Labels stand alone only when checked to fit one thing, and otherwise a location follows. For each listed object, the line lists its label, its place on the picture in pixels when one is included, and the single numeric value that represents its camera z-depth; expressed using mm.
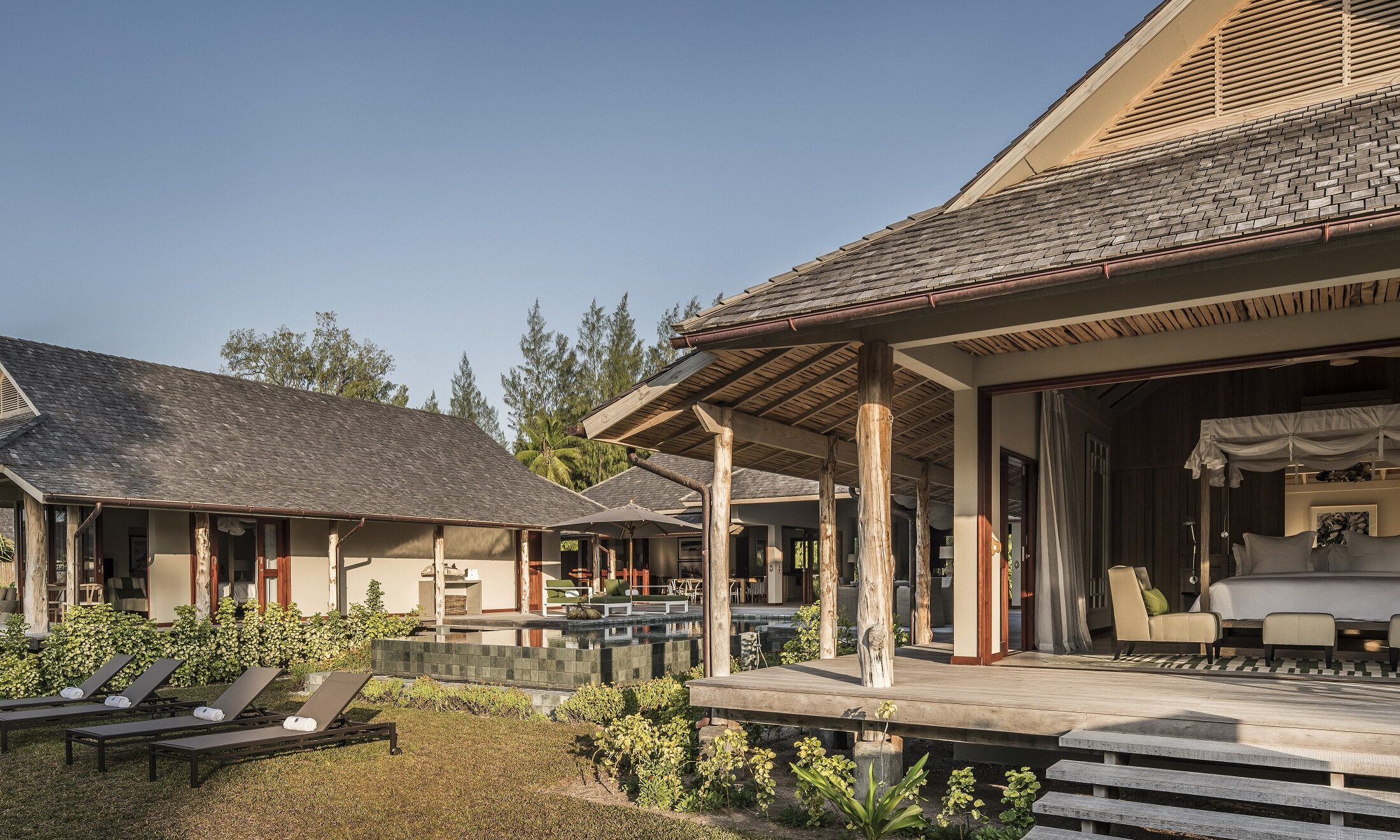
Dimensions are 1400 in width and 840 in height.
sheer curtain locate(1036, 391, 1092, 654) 11102
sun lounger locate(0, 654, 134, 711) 10789
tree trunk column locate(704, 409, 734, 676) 9219
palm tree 40344
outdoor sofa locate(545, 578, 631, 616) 21594
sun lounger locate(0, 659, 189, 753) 10070
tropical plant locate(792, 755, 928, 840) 6387
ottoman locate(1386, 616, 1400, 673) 8633
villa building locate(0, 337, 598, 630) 16953
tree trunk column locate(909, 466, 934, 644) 12805
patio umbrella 21359
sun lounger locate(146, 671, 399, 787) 8461
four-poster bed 10117
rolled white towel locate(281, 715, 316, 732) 9234
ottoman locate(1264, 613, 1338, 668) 9305
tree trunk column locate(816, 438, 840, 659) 10727
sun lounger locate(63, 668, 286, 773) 9055
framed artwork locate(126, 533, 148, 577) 19984
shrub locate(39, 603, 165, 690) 13445
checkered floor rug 8594
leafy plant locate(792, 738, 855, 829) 6895
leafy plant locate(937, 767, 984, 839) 6246
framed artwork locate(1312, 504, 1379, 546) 13516
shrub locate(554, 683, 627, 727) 10547
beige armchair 9906
